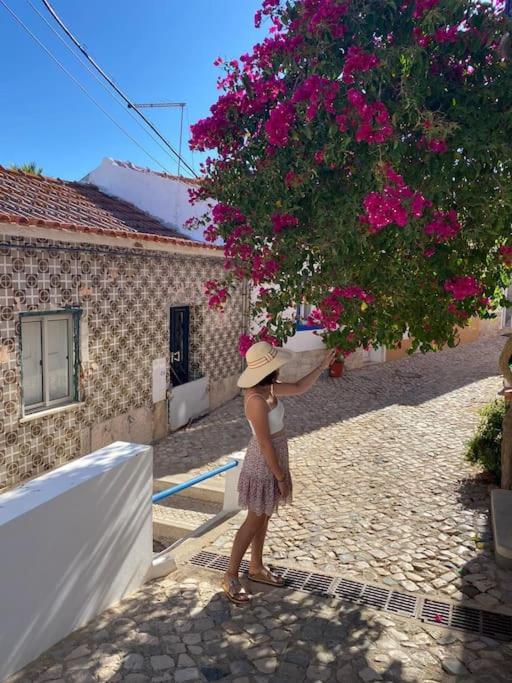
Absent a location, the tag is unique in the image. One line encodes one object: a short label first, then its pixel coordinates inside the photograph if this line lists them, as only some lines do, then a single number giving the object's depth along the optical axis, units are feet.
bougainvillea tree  9.62
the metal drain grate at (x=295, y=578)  12.79
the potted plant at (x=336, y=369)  43.29
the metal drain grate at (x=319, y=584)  12.49
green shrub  20.24
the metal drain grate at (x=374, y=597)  11.96
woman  11.16
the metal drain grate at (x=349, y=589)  12.31
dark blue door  32.24
